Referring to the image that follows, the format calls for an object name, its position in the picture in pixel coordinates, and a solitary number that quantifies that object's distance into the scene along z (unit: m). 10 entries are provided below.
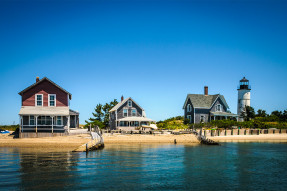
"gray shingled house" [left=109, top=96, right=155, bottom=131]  55.75
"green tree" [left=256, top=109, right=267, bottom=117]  66.12
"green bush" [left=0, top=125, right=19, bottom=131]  59.24
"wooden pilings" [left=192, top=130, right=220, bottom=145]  41.41
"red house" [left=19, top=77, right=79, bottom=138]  39.50
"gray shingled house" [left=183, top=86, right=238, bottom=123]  62.38
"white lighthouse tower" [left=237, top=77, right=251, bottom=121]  67.53
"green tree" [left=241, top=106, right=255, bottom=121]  63.88
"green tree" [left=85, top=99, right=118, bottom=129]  67.44
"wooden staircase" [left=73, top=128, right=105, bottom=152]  31.59
